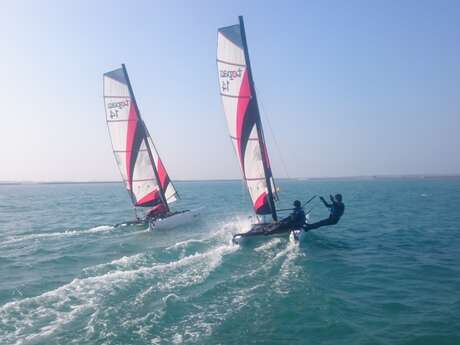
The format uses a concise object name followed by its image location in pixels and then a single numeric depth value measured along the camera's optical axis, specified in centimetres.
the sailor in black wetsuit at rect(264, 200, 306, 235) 1858
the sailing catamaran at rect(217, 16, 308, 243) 1822
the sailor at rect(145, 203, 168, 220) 2642
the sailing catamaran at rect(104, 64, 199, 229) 2544
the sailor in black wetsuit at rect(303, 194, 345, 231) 1795
